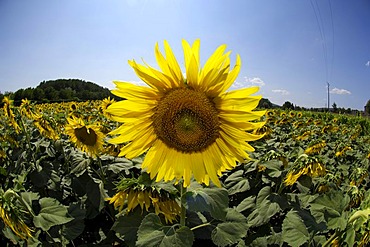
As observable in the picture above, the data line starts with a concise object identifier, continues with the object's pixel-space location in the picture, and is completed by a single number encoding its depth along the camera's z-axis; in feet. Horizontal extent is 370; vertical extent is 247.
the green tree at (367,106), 180.26
